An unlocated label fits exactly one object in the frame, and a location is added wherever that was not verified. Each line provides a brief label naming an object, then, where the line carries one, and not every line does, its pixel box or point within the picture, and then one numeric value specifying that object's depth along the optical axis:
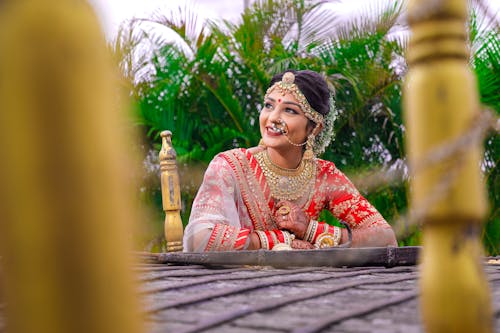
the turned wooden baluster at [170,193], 3.55
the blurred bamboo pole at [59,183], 0.60
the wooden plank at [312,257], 2.26
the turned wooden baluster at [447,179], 0.81
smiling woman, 3.31
